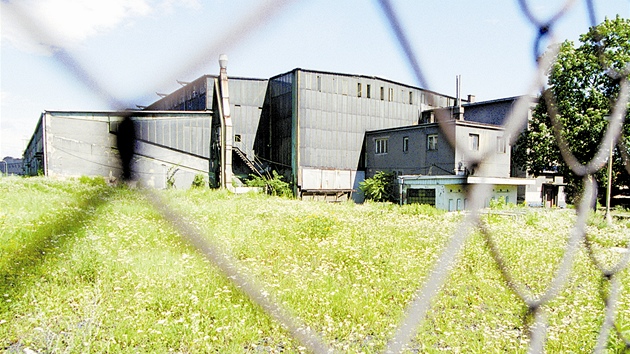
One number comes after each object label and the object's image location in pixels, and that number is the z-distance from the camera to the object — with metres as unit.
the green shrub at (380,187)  20.81
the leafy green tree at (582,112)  11.87
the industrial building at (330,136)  19.58
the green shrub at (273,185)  20.08
